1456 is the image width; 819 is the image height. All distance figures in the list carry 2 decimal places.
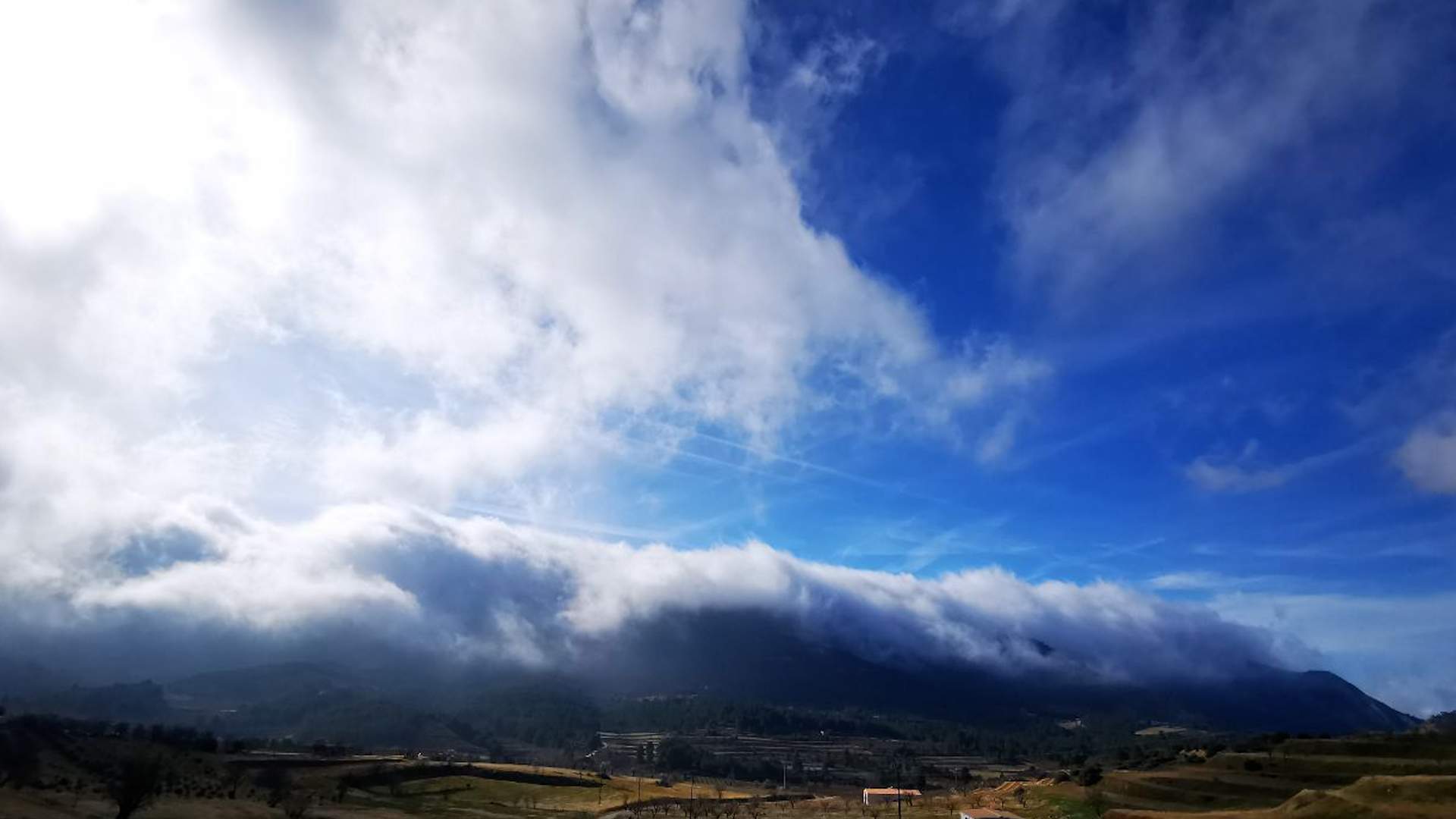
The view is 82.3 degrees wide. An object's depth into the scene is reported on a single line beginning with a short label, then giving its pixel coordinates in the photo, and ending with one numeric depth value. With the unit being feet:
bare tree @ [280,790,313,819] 286.87
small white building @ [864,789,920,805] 495.41
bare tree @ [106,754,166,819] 218.79
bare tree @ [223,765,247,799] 334.87
